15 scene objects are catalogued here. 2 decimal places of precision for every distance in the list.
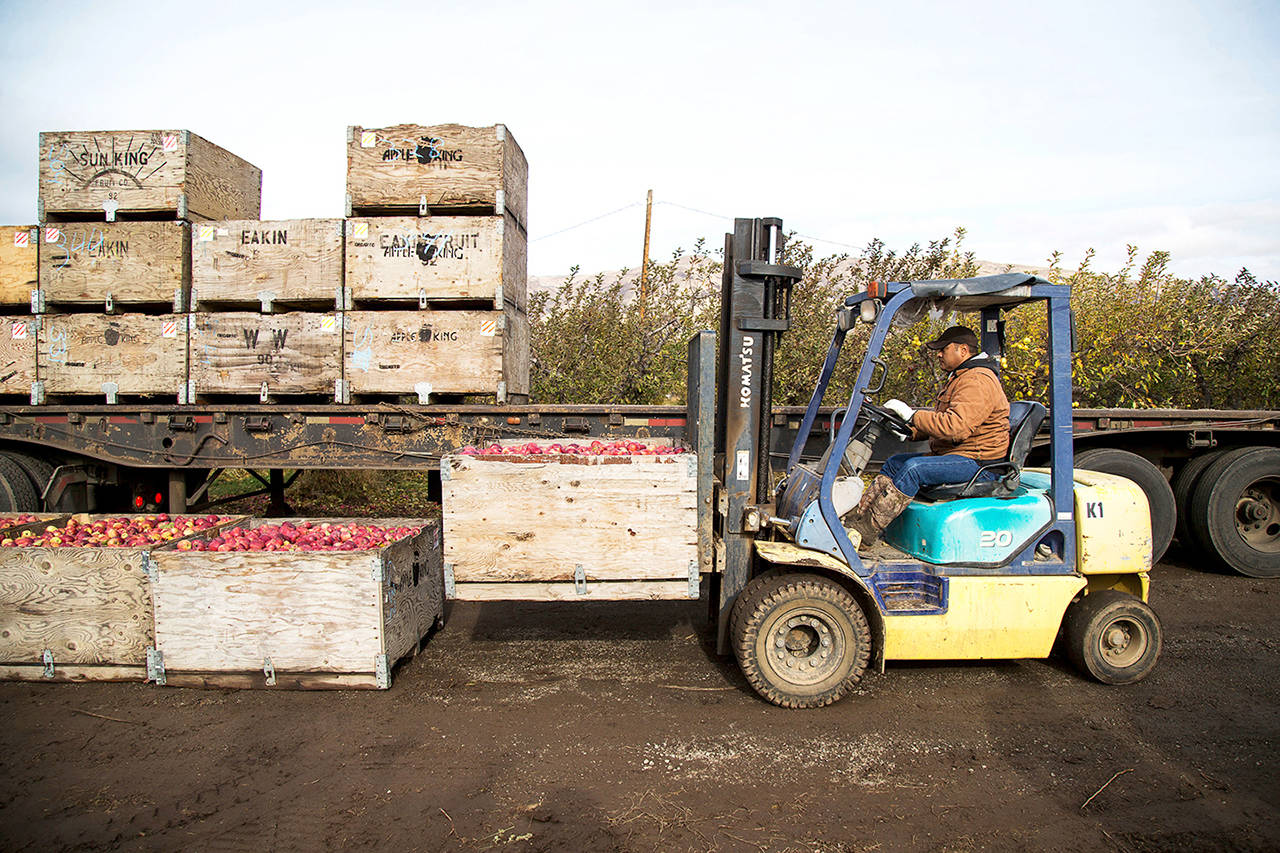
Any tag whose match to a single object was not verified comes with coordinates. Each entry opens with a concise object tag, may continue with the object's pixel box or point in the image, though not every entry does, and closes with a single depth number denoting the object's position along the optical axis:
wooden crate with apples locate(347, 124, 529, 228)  6.63
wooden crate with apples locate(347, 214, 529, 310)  6.58
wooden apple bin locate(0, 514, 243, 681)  4.75
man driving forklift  4.46
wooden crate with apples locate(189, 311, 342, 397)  6.68
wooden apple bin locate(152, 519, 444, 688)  4.62
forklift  4.42
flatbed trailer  6.62
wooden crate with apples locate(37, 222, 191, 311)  6.88
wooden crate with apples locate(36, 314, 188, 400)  6.83
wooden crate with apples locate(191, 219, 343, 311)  6.68
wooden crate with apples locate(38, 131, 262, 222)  6.93
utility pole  17.88
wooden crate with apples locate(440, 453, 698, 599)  4.23
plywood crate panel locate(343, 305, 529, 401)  6.59
